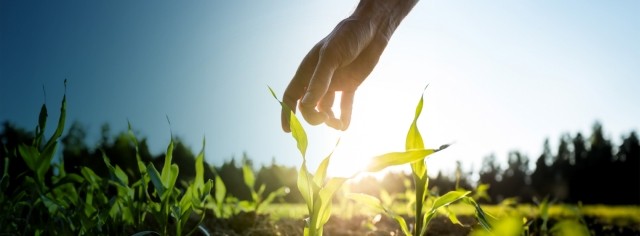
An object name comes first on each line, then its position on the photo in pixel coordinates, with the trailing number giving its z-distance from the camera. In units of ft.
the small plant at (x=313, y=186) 2.96
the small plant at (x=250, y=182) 8.56
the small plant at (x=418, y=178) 2.68
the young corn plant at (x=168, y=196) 3.85
